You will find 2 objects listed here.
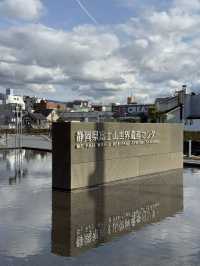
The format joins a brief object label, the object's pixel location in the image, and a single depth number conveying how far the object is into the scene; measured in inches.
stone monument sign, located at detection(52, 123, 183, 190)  392.3
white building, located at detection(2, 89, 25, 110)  4224.7
